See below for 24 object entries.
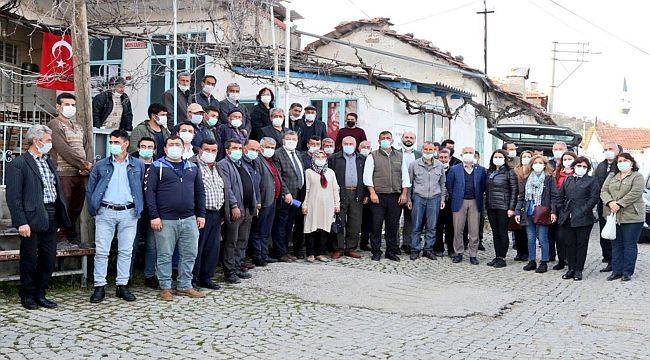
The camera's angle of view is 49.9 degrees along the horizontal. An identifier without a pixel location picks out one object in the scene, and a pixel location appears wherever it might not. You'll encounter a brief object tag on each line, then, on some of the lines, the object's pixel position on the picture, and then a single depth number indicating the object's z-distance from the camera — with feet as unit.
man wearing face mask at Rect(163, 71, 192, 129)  33.86
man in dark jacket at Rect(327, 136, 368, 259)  36.17
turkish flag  40.81
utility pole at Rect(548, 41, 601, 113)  124.36
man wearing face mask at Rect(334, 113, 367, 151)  41.16
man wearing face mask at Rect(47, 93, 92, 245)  27.17
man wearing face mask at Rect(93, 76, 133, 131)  36.96
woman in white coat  34.22
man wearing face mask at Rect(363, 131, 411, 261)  36.09
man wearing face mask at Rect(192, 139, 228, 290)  27.22
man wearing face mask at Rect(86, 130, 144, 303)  24.61
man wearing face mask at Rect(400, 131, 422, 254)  38.29
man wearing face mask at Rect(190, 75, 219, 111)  34.78
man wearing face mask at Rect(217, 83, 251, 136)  34.50
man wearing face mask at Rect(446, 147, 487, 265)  37.06
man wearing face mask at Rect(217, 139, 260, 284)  28.58
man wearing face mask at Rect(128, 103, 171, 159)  29.35
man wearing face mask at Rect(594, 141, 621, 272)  36.29
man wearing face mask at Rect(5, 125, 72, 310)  23.12
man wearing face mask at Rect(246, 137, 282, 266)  31.42
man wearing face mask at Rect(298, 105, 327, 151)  37.86
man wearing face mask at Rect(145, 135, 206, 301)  25.22
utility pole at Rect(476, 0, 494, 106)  85.92
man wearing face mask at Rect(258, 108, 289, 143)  35.17
